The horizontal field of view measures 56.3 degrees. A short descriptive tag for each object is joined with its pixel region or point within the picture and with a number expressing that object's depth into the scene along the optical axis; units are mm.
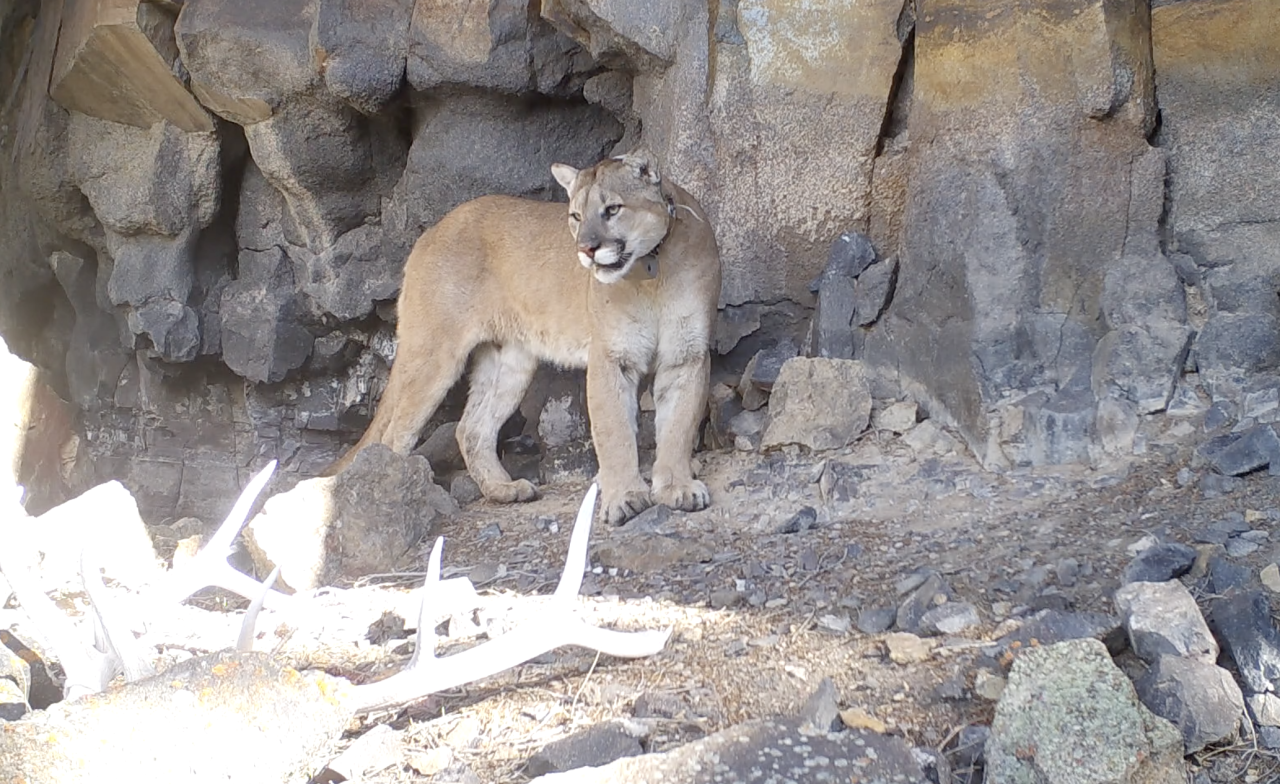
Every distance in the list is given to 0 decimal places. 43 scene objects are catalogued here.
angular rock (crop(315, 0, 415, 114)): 5613
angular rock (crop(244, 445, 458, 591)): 3979
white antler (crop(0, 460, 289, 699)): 2363
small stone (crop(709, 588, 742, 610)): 3223
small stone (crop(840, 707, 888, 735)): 2359
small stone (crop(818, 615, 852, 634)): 2938
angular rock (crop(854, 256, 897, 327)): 4613
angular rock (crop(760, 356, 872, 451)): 4363
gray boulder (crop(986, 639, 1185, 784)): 2113
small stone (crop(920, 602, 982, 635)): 2803
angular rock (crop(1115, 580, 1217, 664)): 2414
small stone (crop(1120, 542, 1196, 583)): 2863
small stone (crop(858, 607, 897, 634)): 2900
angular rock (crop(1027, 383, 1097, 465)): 3820
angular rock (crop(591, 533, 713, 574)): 3641
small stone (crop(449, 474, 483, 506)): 5094
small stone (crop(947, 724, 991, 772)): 2264
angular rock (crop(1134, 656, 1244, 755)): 2248
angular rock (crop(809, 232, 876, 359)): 4711
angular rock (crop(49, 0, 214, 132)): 5961
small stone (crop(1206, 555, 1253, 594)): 2754
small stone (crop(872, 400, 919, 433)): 4301
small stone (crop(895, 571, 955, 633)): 2885
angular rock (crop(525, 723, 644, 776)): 2279
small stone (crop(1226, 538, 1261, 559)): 2965
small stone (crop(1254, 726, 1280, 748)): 2256
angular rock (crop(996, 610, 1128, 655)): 2555
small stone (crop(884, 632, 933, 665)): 2660
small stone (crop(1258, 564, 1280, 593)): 2750
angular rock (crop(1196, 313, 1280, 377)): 3717
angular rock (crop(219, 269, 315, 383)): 6359
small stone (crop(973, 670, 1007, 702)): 2432
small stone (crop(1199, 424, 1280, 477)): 3361
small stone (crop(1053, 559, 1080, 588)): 2979
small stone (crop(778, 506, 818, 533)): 3837
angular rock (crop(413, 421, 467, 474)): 5832
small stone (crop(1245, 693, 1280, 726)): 2293
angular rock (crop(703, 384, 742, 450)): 4863
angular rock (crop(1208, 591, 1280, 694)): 2371
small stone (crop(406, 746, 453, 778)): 2346
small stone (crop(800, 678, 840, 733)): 2338
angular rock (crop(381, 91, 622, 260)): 5906
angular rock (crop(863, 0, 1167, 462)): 3988
